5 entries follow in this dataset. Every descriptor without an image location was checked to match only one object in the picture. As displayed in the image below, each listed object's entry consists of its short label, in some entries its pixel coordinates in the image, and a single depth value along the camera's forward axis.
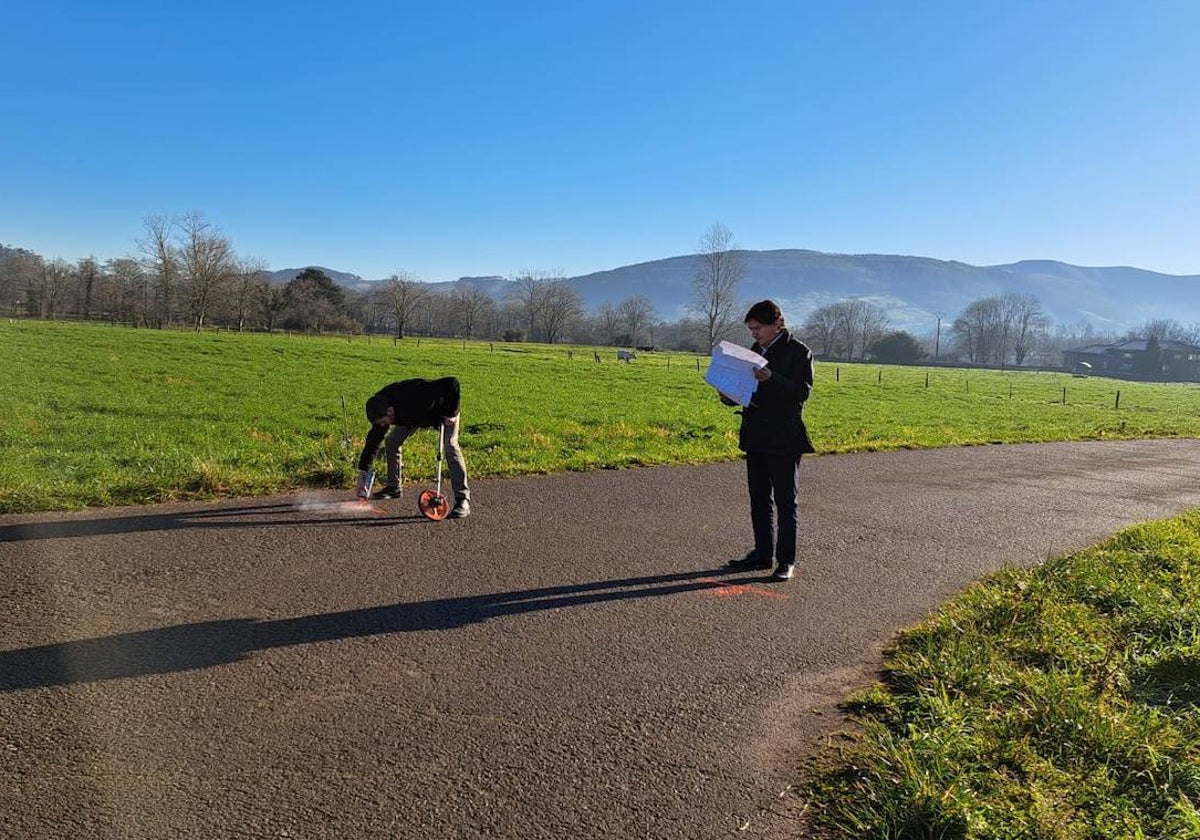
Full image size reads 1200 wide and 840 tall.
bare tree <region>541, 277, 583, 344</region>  124.81
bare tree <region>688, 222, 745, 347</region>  96.81
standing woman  5.85
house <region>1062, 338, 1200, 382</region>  114.06
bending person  7.27
